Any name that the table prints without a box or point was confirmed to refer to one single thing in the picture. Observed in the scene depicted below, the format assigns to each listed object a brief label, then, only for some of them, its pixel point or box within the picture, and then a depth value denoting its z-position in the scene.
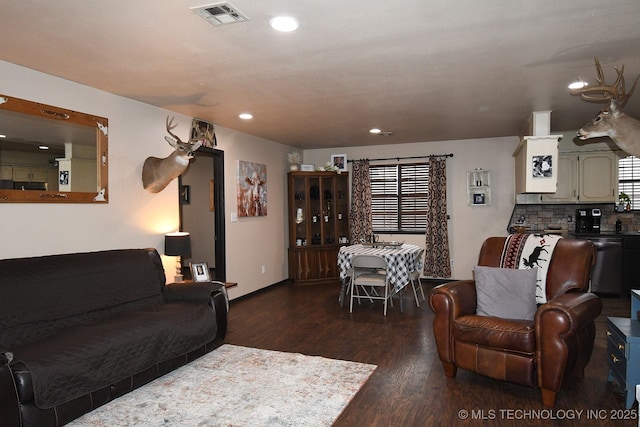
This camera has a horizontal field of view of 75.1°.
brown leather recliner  2.68
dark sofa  2.40
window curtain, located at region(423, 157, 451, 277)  7.02
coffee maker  6.37
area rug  2.63
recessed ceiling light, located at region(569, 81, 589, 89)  3.75
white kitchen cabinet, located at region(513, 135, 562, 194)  4.87
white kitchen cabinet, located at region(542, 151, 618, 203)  6.25
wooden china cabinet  7.23
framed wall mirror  3.16
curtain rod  7.04
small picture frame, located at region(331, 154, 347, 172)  7.68
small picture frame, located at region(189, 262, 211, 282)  4.54
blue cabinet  2.64
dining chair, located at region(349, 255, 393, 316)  4.97
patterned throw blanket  3.37
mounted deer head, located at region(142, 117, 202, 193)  4.21
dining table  4.95
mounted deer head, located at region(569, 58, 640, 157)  3.33
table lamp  4.43
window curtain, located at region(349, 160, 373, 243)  7.53
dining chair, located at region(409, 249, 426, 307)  5.28
